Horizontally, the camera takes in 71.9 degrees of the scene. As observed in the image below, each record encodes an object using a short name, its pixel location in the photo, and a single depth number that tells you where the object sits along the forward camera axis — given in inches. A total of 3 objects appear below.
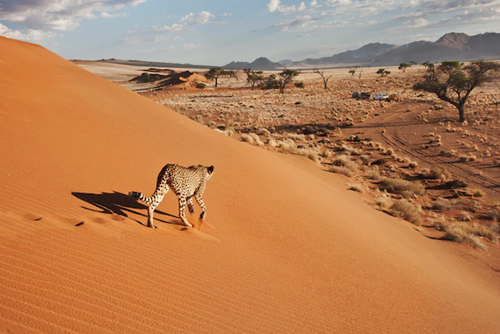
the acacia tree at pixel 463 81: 1433.3
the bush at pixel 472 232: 435.2
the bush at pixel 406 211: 496.1
